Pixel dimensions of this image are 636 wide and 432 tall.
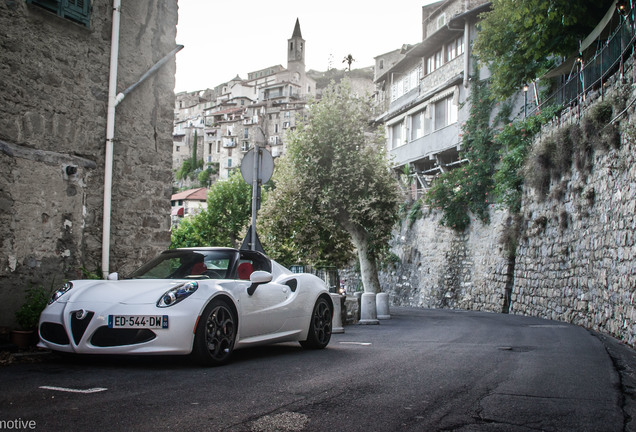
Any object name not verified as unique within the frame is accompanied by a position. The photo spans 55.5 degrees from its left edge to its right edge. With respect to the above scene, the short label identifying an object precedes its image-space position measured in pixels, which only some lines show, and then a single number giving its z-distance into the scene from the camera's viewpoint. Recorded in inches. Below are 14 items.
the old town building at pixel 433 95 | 1194.0
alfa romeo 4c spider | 232.5
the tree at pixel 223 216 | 2258.9
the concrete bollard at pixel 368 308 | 606.9
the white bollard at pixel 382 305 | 705.0
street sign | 430.6
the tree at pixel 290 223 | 949.8
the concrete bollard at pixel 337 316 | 484.4
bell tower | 5925.2
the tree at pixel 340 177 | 921.5
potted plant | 297.3
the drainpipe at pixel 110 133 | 399.2
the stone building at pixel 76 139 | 342.6
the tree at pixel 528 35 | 692.1
